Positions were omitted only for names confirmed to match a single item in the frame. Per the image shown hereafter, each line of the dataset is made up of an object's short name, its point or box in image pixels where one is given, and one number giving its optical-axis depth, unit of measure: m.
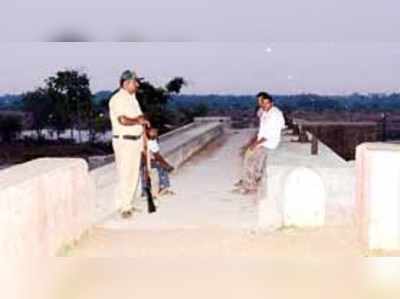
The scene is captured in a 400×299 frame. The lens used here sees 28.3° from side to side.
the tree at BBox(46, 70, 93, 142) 41.04
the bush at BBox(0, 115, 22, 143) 49.06
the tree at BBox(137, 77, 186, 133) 30.77
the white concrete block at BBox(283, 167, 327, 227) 7.29
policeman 7.68
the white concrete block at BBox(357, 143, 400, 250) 6.33
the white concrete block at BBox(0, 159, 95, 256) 4.96
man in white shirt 9.16
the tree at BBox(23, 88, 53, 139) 44.91
